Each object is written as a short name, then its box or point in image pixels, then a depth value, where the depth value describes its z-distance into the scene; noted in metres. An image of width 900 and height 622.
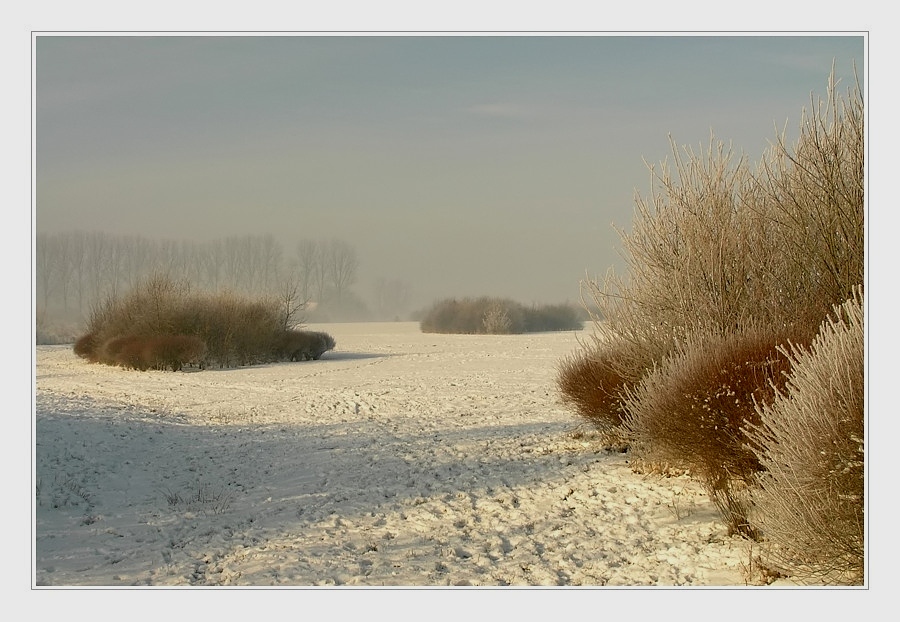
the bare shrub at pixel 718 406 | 7.78
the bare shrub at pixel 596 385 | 11.28
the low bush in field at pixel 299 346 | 33.81
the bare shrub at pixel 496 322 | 55.94
